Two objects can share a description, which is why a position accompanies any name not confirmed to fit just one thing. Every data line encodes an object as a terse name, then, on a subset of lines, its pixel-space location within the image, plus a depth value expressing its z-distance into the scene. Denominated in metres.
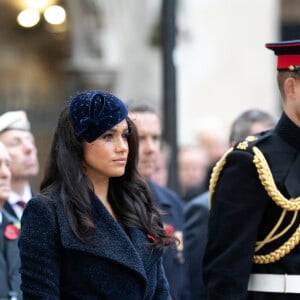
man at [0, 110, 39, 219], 13.70
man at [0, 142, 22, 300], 12.00
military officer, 9.86
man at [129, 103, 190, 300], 13.91
